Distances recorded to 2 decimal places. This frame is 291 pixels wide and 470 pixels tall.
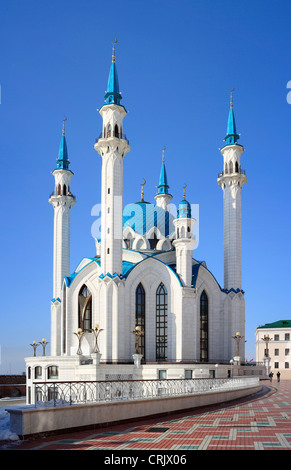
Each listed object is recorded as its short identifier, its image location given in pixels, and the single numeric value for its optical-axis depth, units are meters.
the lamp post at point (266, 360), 49.53
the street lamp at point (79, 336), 40.50
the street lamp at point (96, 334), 39.05
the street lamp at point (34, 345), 48.66
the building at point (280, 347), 70.69
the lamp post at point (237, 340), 42.72
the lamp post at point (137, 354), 39.44
